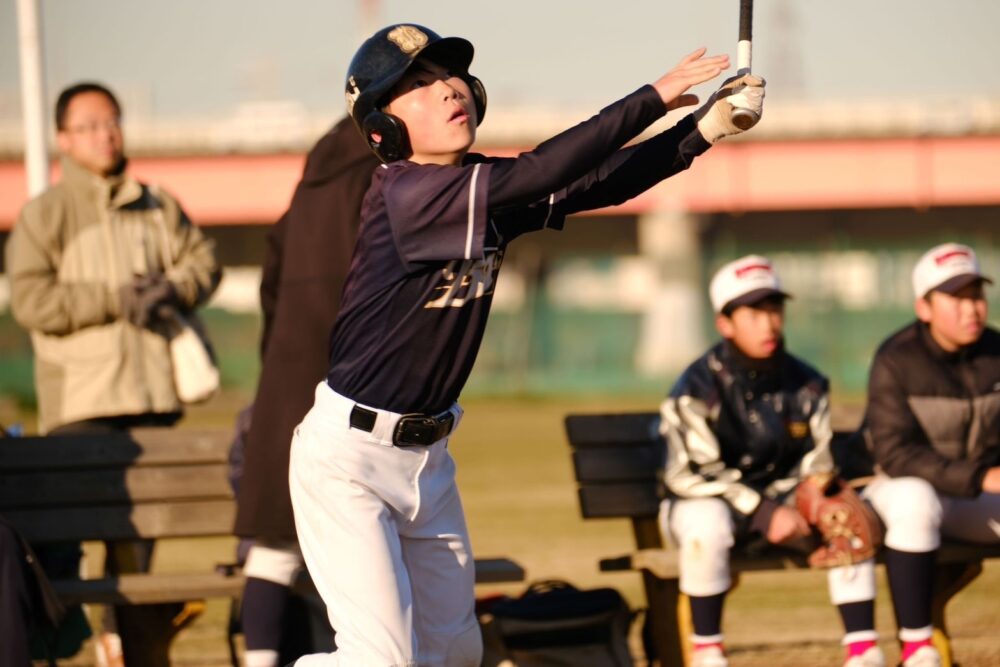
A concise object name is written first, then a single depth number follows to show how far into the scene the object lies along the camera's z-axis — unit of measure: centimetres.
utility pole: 1778
